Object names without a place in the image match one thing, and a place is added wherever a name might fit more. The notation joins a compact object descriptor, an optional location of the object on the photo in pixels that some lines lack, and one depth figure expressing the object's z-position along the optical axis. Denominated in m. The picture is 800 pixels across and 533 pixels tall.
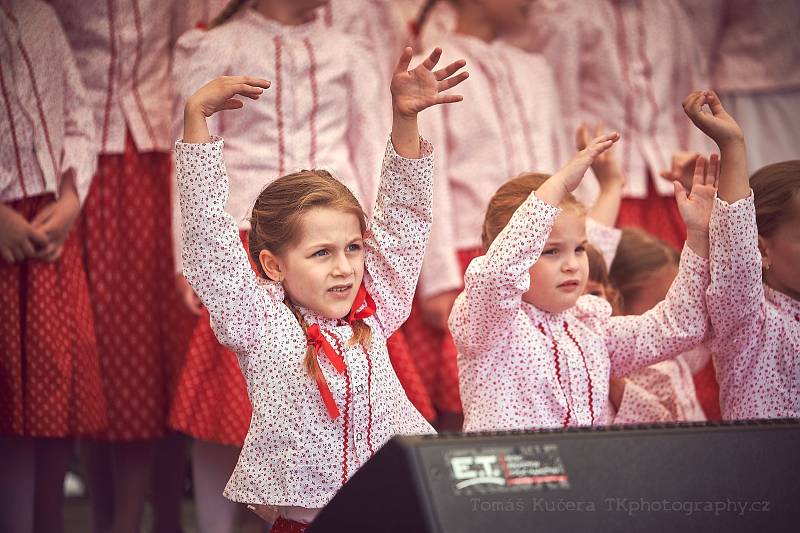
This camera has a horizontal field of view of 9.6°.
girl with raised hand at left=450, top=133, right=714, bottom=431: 7.07
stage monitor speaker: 6.45
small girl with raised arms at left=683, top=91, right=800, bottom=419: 7.05
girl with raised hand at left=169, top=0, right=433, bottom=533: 7.47
